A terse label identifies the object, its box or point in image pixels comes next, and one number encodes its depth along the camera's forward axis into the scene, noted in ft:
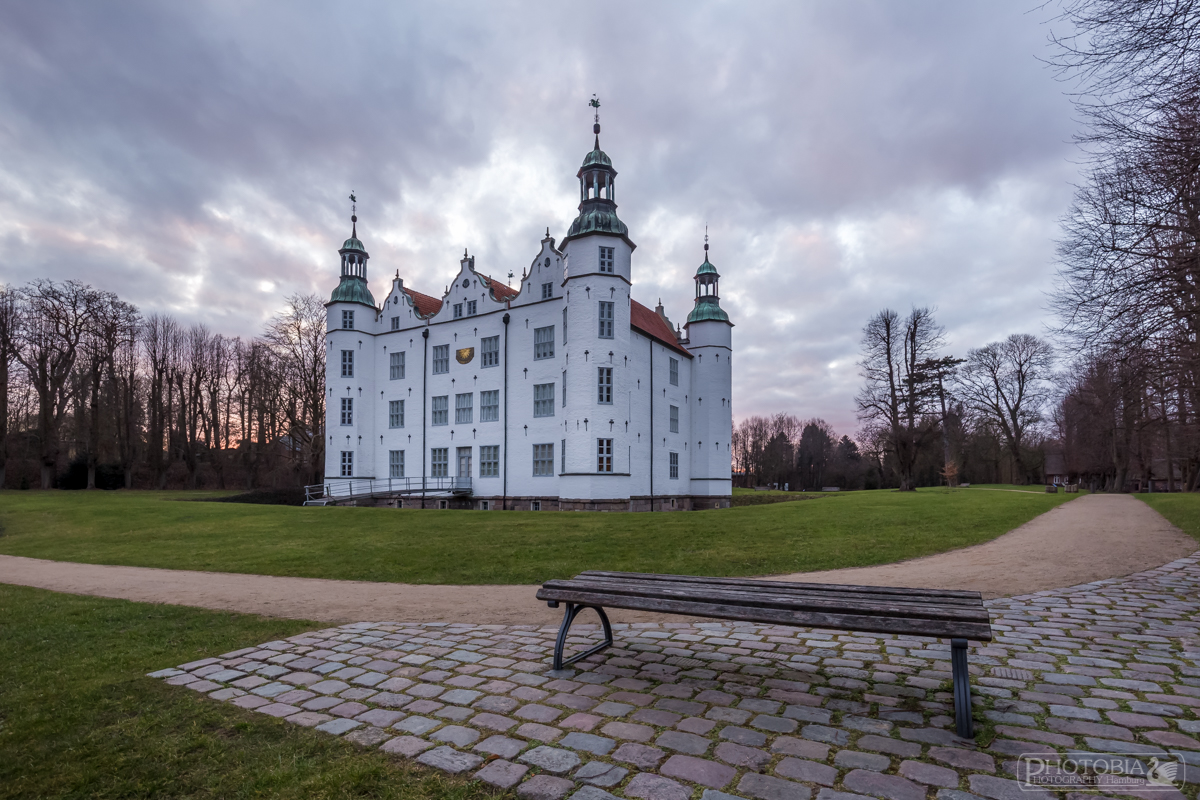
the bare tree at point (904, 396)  126.72
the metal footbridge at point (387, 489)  104.68
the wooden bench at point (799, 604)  12.33
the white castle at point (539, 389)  92.53
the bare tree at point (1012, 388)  164.25
